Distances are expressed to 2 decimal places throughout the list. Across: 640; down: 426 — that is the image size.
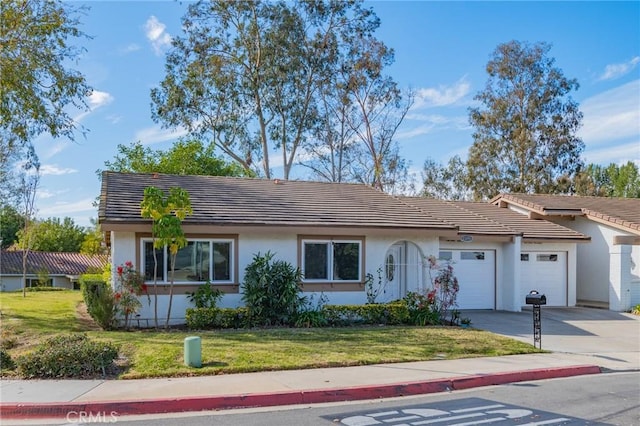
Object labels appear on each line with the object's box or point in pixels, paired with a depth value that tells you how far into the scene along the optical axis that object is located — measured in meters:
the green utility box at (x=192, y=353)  10.19
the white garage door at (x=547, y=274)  21.64
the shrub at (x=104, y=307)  14.33
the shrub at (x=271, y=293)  15.41
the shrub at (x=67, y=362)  9.41
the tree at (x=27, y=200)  32.38
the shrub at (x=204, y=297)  15.57
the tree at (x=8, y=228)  57.84
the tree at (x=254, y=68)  34.53
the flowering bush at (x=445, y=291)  17.11
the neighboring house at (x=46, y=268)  49.91
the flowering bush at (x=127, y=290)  14.66
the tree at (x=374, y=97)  36.91
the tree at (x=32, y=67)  16.83
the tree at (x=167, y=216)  14.25
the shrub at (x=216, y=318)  14.74
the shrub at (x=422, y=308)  16.36
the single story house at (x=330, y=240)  15.87
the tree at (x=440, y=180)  47.59
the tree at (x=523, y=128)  40.72
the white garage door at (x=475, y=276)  20.36
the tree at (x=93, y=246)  46.82
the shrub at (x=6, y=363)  9.82
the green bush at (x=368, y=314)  15.82
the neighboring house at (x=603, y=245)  21.19
